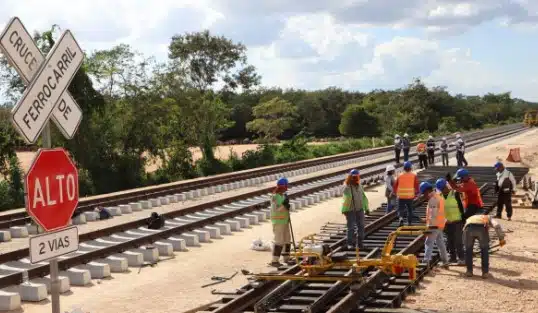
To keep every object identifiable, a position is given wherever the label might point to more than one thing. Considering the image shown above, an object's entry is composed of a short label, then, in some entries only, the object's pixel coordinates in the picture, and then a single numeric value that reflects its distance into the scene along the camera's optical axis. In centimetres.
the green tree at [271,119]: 7956
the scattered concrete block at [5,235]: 1655
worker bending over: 1219
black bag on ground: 1652
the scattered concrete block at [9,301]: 1034
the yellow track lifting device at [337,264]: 1080
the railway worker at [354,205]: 1381
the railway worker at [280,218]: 1302
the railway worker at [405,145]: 3306
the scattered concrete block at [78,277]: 1193
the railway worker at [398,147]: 3438
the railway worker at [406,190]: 1559
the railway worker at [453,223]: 1327
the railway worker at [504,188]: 1869
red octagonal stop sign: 539
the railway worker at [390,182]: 1762
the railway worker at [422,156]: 3278
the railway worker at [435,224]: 1267
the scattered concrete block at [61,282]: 1137
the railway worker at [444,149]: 3328
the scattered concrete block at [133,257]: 1352
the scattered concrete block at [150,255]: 1390
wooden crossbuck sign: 524
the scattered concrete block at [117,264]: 1300
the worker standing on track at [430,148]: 3475
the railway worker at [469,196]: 1447
